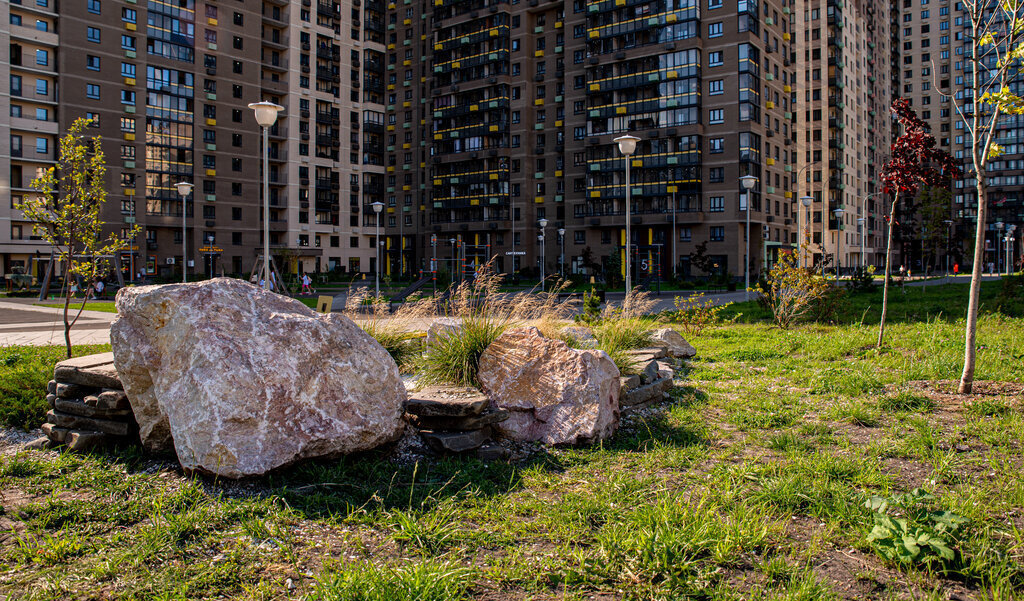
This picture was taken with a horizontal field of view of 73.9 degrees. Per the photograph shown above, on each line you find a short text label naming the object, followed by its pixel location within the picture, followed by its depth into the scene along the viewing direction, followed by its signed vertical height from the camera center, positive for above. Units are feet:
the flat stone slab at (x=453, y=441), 18.92 -4.41
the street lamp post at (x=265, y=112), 62.03 +15.82
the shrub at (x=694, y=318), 50.60 -2.56
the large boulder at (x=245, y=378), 16.11 -2.37
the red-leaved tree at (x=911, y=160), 33.37 +6.35
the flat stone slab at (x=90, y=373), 19.76 -2.60
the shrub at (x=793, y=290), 50.96 -0.50
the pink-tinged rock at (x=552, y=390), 20.90 -3.39
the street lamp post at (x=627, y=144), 64.52 +13.39
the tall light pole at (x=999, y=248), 334.81 +19.12
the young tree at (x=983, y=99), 24.09 +6.63
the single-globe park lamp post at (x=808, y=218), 260.42 +25.65
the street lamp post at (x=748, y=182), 112.13 +16.97
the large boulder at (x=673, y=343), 38.04 -3.35
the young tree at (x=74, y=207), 36.27 +4.27
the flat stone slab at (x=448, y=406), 19.12 -3.43
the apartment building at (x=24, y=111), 200.44 +52.75
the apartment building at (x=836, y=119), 273.33 +69.78
